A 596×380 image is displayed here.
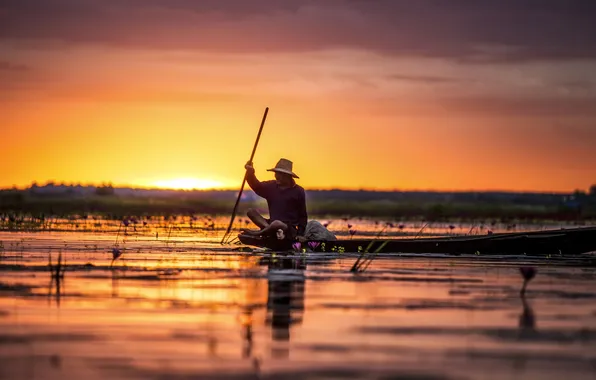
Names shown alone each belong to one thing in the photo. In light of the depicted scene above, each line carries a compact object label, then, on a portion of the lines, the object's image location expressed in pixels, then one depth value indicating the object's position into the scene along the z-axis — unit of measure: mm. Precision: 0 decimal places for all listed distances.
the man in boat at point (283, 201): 28875
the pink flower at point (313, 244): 28047
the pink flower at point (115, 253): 21750
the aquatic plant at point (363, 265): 23047
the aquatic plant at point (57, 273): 18969
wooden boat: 29016
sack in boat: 29516
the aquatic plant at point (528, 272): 17781
